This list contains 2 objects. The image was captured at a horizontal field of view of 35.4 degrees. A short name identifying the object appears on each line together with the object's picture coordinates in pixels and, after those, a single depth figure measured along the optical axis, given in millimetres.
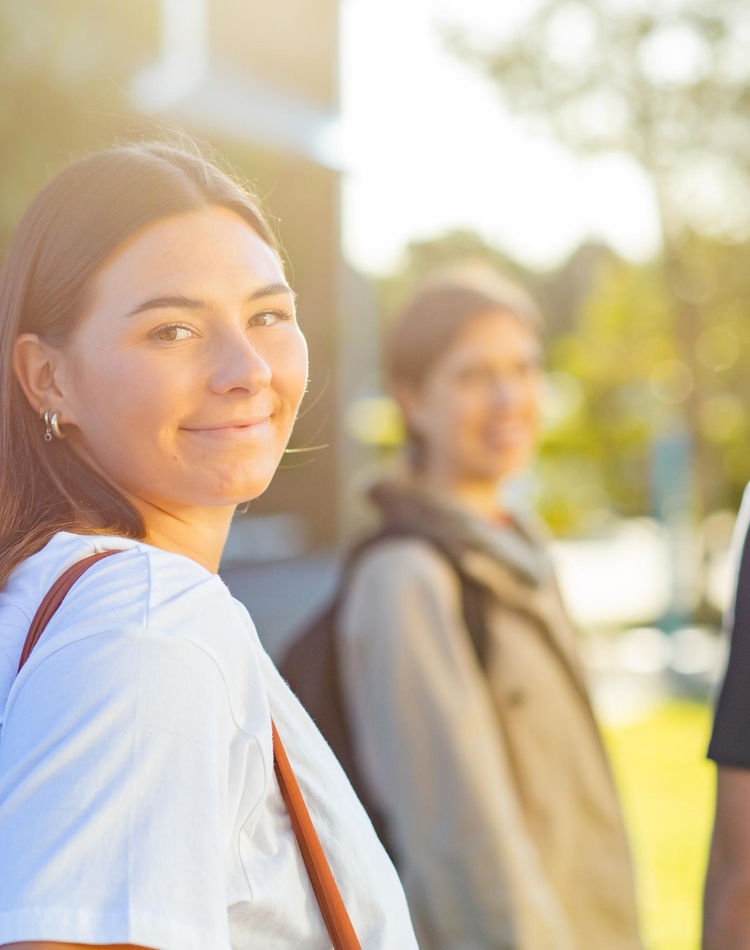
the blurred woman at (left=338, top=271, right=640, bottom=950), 2811
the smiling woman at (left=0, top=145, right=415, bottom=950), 985
